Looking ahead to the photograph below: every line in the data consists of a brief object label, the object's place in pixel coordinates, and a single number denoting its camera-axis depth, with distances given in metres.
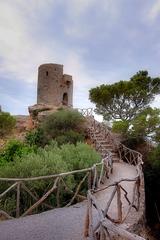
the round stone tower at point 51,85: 17.66
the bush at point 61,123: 12.26
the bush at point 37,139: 11.99
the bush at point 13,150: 9.15
